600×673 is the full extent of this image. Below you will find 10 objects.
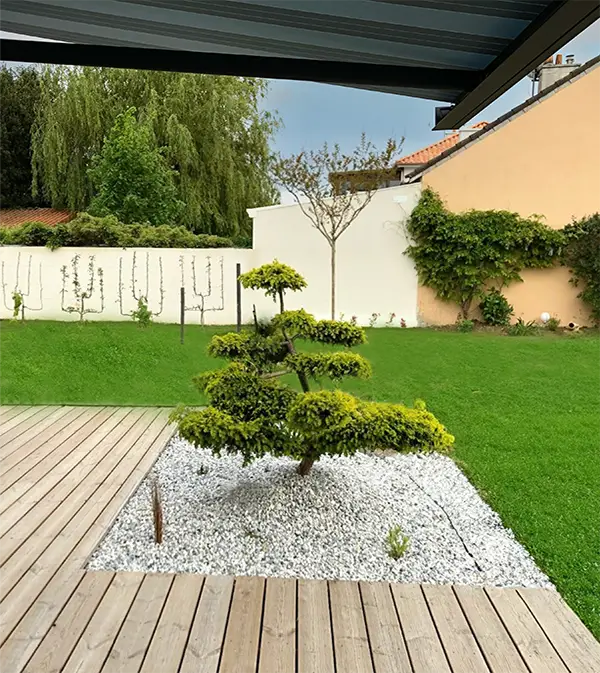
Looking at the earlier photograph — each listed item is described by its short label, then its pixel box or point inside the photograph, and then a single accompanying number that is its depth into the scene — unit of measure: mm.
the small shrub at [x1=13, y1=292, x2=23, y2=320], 7477
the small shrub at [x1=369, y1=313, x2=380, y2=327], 7945
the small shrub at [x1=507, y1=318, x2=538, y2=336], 7746
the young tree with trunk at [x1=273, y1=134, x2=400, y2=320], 7625
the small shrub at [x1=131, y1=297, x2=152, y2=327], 7480
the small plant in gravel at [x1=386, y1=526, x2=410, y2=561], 2188
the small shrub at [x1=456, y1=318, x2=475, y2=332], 7914
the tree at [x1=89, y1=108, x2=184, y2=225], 9648
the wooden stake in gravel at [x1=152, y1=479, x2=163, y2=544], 2246
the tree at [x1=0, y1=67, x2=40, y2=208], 14898
